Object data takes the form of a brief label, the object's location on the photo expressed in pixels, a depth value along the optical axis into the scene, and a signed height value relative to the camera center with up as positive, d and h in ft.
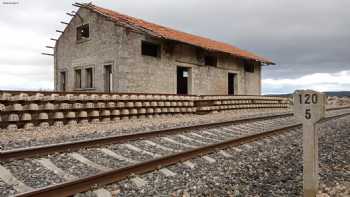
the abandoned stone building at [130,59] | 59.11 +7.17
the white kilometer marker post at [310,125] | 13.48 -1.27
